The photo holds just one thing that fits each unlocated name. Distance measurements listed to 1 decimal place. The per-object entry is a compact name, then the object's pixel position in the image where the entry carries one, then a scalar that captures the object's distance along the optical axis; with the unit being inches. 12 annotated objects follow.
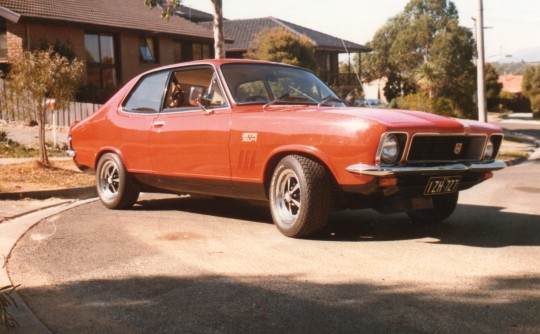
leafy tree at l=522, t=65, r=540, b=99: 2734.7
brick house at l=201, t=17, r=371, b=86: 1649.9
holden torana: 208.1
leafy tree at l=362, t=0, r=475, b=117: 2223.2
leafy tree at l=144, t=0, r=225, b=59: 733.3
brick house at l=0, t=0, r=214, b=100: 954.1
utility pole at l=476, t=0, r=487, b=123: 758.5
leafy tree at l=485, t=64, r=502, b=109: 2605.8
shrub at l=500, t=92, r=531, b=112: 2829.7
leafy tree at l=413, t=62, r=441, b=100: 1802.4
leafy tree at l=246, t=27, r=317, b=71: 1237.7
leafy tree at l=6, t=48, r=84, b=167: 408.2
